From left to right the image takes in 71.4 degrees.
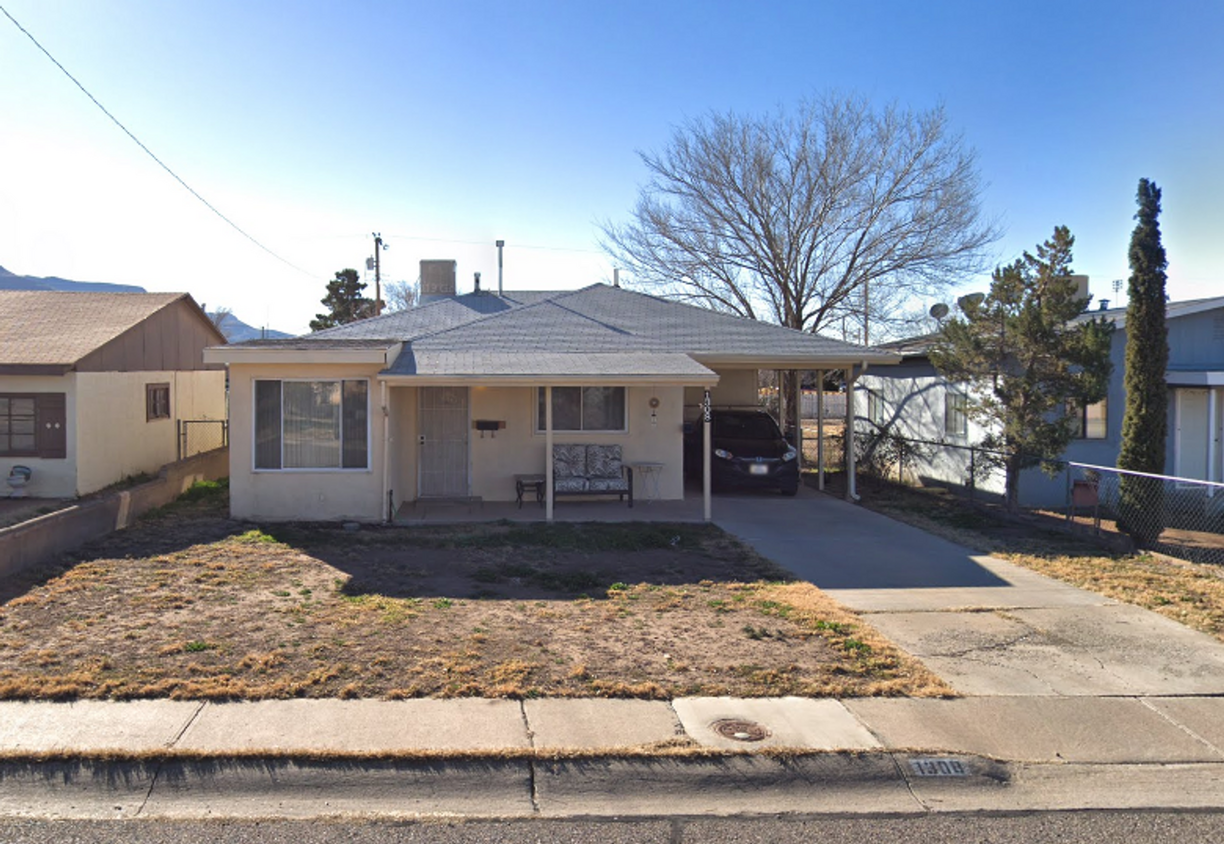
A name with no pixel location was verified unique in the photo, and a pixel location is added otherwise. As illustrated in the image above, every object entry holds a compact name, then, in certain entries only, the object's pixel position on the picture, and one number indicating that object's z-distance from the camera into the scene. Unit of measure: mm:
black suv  15336
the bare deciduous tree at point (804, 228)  22406
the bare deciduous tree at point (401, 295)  56625
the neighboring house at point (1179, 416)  14691
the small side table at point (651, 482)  14508
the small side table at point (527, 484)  13562
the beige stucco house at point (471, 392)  12180
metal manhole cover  5168
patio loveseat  13531
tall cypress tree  11398
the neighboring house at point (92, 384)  12883
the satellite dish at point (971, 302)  13023
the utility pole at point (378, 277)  31772
